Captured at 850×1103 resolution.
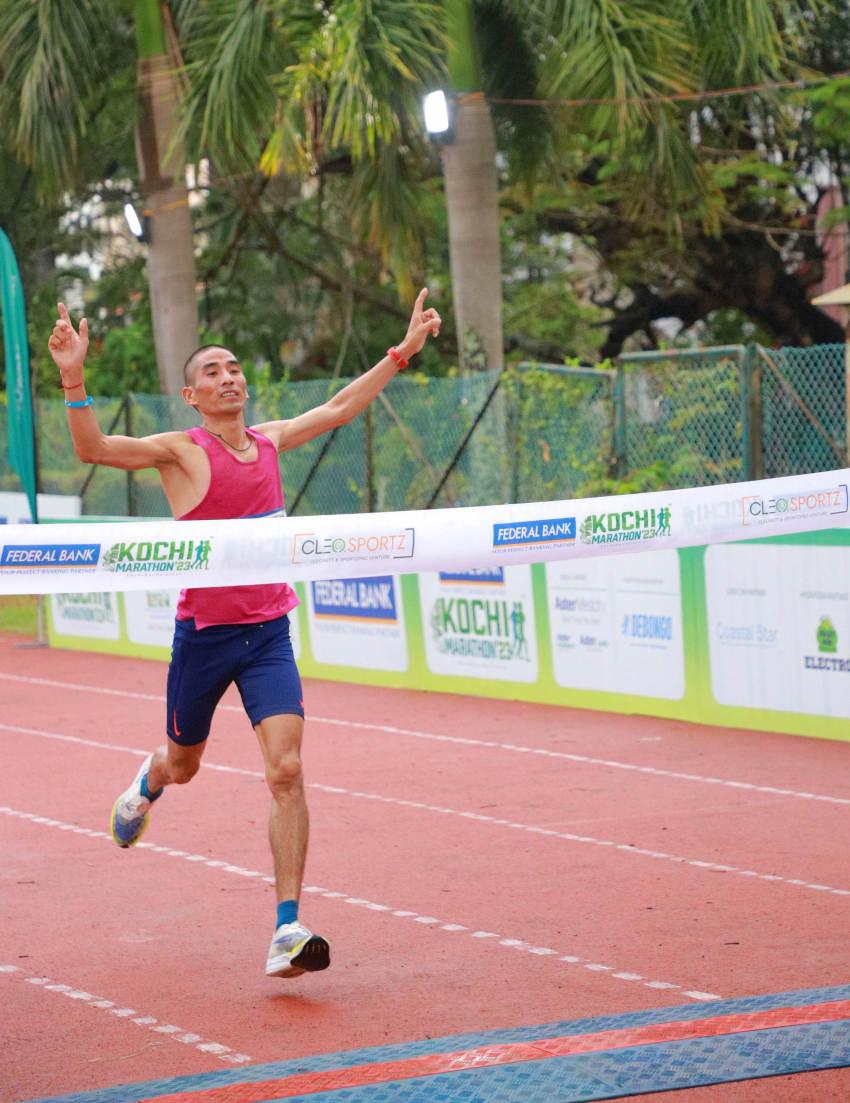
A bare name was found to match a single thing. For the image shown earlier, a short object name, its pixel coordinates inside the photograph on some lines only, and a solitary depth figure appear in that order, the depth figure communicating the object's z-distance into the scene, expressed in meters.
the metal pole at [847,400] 11.91
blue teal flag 15.30
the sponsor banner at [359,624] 13.44
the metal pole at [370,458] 15.77
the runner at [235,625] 5.25
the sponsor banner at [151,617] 15.59
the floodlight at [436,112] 13.79
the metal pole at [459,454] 14.62
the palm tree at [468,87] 14.30
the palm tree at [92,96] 17.39
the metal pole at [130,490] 18.92
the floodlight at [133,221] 16.73
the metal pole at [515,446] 14.57
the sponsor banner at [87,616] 16.48
